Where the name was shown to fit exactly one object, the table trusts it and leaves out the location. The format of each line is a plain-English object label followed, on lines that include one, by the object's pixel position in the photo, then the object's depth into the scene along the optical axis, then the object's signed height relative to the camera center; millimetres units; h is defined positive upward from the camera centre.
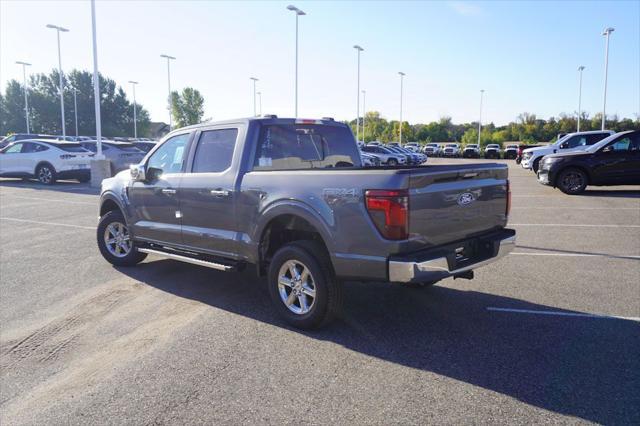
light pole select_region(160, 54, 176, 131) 63531 +10143
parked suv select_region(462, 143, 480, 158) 59866 +1348
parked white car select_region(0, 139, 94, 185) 19359 -69
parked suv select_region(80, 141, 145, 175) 21562 +250
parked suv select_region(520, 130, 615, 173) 20656 +1014
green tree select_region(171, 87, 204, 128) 100500 +10570
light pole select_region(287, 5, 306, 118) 38312 +11267
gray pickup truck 4059 -454
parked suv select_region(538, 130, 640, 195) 15125 +35
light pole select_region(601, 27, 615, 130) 40591 +7701
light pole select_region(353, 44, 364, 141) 53938 +11898
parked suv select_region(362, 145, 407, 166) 37406 +578
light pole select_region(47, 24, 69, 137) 38125 +9783
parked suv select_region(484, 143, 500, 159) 58531 +1343
